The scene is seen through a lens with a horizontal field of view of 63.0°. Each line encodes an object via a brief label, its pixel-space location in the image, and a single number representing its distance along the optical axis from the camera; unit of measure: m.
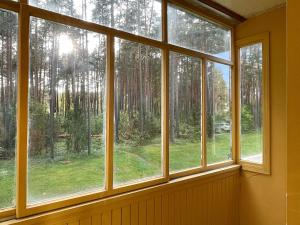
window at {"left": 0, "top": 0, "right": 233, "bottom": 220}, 1.58
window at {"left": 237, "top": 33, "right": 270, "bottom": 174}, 3.02
